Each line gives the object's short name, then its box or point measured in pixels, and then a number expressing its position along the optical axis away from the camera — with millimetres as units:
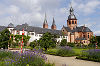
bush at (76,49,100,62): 11391
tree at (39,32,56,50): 22531
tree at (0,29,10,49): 21053
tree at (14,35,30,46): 47062
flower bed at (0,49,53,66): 6311
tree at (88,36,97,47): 41353
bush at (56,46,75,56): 16217
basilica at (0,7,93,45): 51528
